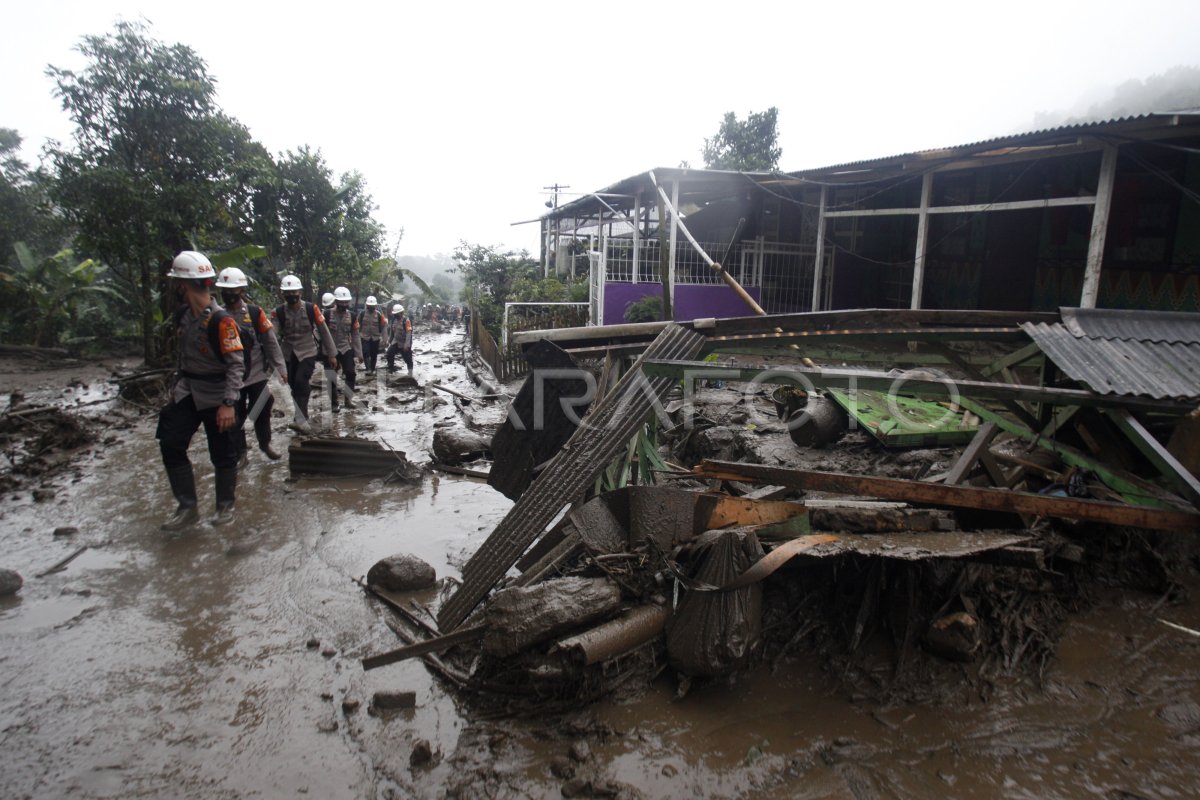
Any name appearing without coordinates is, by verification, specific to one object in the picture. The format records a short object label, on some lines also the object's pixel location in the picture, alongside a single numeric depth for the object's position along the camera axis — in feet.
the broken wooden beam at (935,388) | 8.90
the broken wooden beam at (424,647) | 9.81
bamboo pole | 30.60
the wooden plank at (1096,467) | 10.69
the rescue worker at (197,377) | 16.17
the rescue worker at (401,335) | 43.27
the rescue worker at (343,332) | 31.94
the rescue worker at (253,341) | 19.65
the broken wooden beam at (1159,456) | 9.21
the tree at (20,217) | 52.80
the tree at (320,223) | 51.88
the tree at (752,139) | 72.84
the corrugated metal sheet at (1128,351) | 9.88
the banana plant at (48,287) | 46.65
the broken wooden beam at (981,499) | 9.23
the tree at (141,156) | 35.68
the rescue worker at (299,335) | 25.04
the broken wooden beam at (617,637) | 8.83
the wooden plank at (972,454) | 11.61
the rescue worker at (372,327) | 41.91
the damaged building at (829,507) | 9.19
